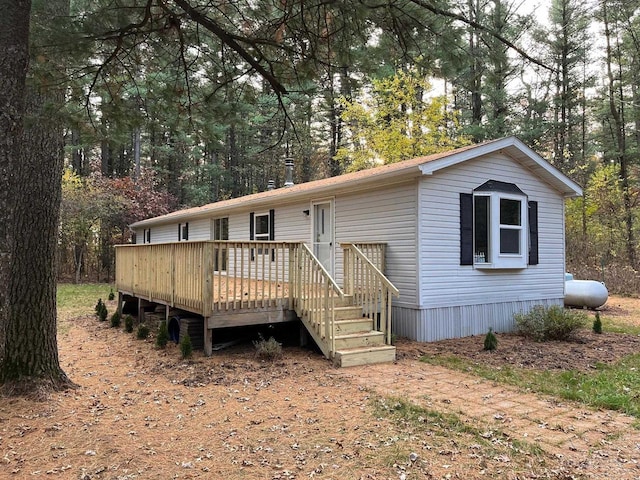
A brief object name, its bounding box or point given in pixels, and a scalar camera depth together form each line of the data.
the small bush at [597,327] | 8.86
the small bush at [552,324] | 8.07
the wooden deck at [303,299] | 6.62
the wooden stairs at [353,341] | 6.37
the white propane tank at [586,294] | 12.05
